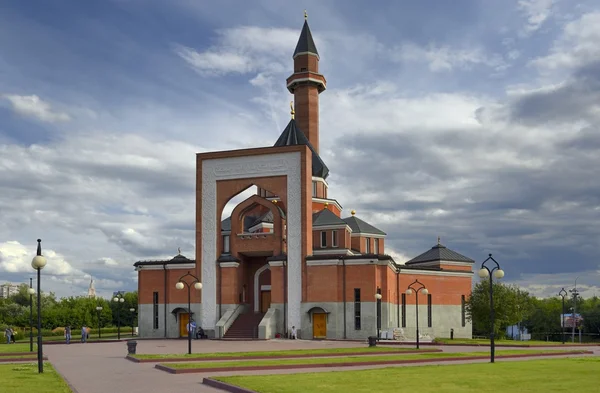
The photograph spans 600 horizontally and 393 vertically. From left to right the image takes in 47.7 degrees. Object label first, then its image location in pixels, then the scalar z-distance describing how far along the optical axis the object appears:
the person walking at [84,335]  48.78
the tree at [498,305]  54.88
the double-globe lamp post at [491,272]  27.97
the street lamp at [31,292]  34.69
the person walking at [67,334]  46.38
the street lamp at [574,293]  71.36
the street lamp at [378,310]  48.60
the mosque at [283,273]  49.09
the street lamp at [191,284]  31.64
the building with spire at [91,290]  183.25
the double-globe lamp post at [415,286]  56.33
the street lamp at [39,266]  22.30
